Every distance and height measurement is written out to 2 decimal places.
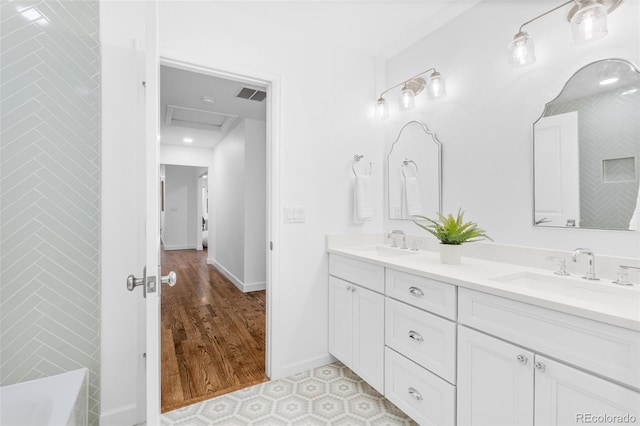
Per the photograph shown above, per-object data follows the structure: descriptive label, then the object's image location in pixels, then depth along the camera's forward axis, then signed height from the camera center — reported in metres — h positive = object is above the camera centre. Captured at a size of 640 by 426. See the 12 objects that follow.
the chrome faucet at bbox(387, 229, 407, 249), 2.18 -0.18
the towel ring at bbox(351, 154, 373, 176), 2.34 +0.40
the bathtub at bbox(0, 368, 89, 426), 1.24 -0.80
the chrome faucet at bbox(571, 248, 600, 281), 1.29 -0.21
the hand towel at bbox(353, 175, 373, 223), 2.26 +0.09
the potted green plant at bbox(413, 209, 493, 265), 1.64 -0.14
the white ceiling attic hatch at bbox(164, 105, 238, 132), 3.86 +1.31
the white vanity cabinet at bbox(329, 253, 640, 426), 0.91 -0.55
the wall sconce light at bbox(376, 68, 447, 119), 1.94 +0.83
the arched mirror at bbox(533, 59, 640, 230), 1.27 +0.27
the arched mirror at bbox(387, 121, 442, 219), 2.09 +0.28
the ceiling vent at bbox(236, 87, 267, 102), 3.14 +1.26
